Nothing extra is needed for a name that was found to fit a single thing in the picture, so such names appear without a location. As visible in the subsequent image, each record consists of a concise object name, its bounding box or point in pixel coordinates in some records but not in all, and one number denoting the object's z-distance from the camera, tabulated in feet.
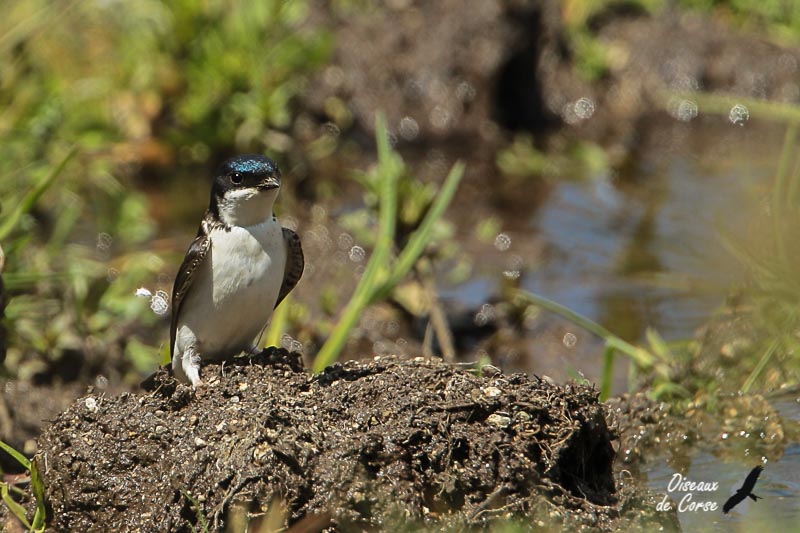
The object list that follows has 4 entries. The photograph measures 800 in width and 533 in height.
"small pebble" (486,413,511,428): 25.39
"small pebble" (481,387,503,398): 25.82
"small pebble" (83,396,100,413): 27.27
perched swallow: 30.17
